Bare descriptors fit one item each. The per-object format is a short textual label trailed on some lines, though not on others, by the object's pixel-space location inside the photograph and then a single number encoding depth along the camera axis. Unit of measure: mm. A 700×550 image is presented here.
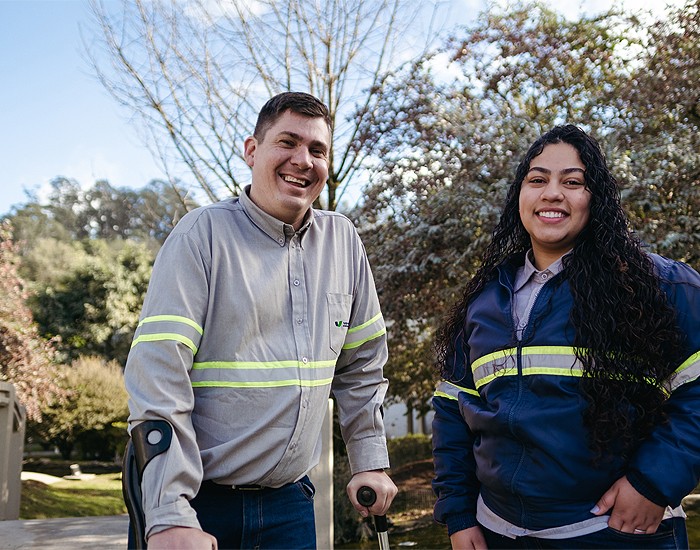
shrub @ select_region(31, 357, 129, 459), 17094
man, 2100
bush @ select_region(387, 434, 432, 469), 13609
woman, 2115
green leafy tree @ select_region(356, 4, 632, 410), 8234
